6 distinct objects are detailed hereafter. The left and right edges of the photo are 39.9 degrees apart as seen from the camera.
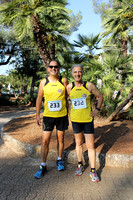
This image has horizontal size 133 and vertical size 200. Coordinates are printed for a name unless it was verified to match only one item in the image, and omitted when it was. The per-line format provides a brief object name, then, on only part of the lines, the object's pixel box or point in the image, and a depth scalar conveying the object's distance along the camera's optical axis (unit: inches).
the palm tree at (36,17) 250.1
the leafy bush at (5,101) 682.2
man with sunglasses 117.2
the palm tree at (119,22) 390.5
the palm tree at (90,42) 269.6
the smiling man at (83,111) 112.1
